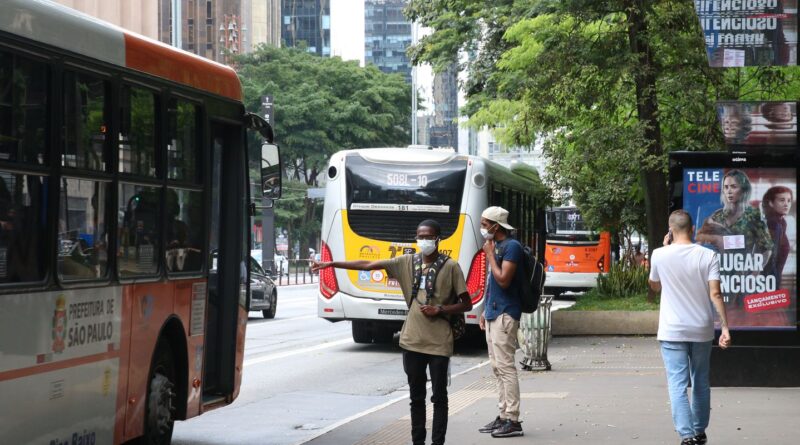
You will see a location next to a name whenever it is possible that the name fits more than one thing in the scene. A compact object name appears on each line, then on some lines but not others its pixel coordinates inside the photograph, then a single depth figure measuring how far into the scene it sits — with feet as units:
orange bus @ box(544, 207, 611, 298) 138.10
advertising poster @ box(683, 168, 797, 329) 44.14
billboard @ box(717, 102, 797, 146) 43.45
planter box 77.15
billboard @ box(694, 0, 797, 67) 40.86
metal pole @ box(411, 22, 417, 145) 219.41
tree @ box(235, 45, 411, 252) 222.28
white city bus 65.62
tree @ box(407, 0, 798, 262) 75.36
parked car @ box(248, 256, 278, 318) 95.55
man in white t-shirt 30.37
